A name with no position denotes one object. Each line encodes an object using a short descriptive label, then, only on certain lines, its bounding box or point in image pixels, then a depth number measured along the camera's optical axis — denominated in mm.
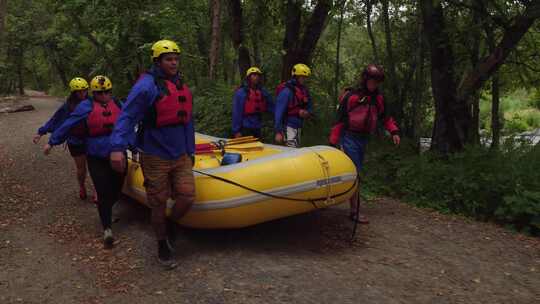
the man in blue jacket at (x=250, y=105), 7262
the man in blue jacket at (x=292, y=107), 6672
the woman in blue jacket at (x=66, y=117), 6297
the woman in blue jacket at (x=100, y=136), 5277
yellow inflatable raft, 4531
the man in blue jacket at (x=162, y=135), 4125
